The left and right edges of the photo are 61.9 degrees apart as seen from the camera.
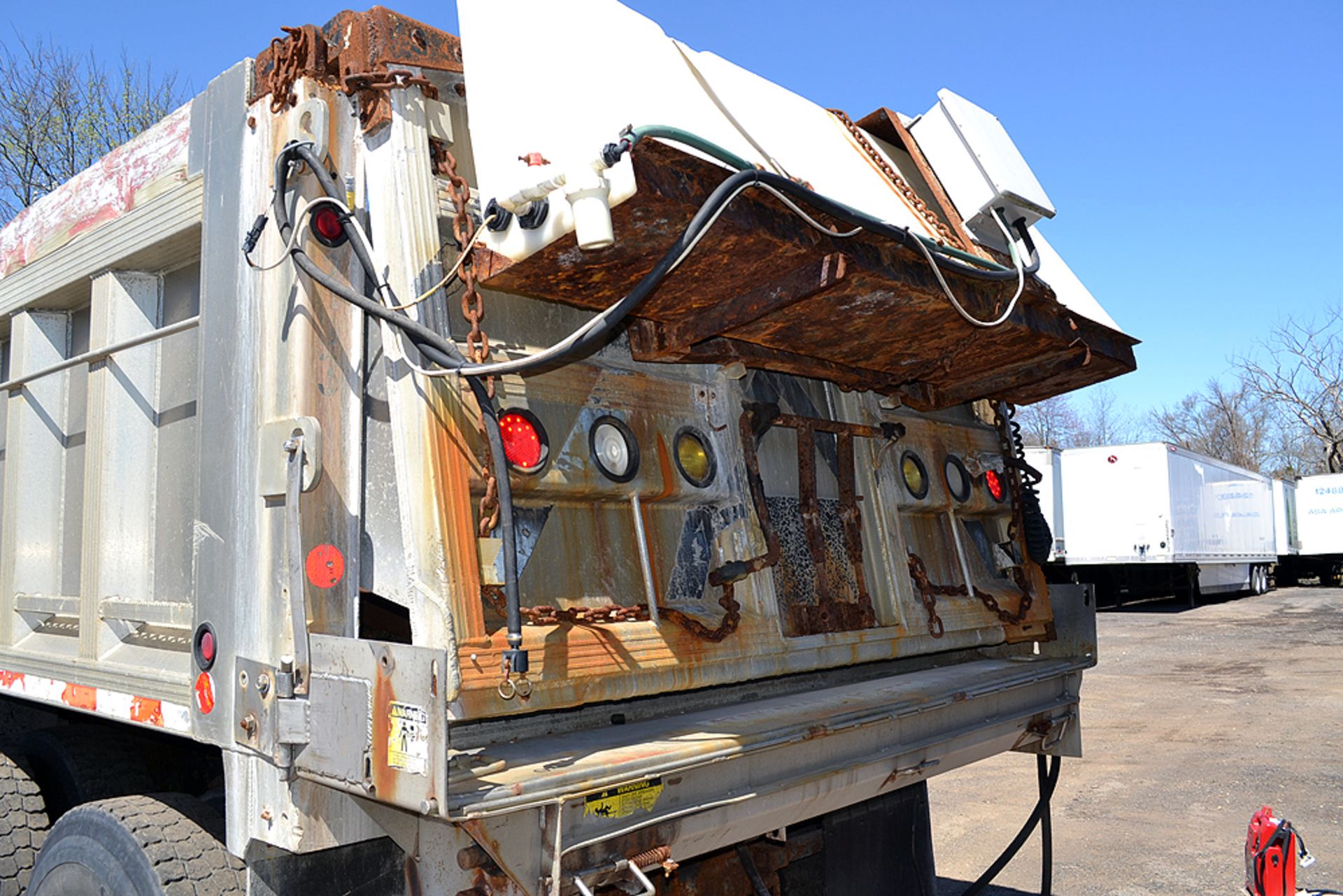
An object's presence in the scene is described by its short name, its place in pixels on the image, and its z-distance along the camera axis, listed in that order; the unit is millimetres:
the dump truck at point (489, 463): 2139
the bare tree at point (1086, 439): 59656
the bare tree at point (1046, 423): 51138
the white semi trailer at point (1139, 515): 20344
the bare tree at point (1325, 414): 40844
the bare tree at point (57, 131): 16047
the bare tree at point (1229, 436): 55281
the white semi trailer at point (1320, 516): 29578
